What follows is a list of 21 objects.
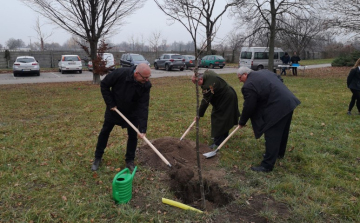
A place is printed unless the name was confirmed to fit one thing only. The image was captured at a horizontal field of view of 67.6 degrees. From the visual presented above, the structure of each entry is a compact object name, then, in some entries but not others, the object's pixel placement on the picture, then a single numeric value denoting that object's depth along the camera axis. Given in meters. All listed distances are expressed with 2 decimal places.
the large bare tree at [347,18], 16.00
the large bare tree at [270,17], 16.61
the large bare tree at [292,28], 16.49
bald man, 3.76
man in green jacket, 4.97
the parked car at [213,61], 26.02
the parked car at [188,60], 24.43
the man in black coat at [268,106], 3.97
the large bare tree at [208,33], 2.83
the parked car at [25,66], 19.08
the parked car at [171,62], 23.89
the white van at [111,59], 21.93
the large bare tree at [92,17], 12.33
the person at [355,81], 7.07
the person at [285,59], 18.73
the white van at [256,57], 20.41
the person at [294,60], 18.40
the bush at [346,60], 26.81
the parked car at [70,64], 21.45
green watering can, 3.18
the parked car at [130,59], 21.12
